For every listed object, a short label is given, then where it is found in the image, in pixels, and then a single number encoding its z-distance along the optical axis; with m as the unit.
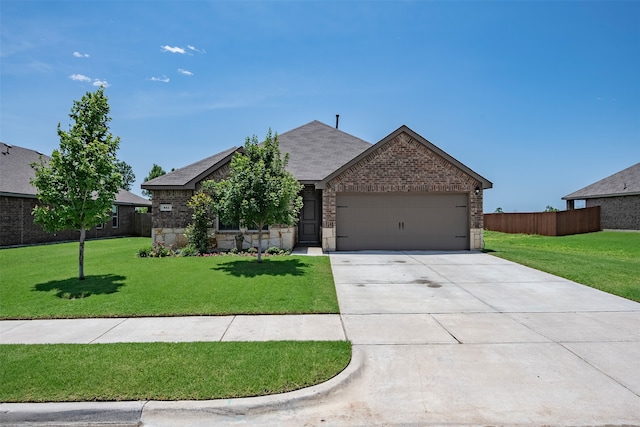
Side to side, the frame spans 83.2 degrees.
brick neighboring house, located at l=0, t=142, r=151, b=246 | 18.23
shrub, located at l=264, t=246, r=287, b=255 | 14.61
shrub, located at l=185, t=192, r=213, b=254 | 14.84
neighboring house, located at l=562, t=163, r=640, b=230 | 26.19
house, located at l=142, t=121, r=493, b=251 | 15.39
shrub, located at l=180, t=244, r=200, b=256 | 14.54
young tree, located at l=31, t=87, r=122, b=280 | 9.30
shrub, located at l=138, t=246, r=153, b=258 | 14.47
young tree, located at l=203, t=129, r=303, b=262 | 11.29
